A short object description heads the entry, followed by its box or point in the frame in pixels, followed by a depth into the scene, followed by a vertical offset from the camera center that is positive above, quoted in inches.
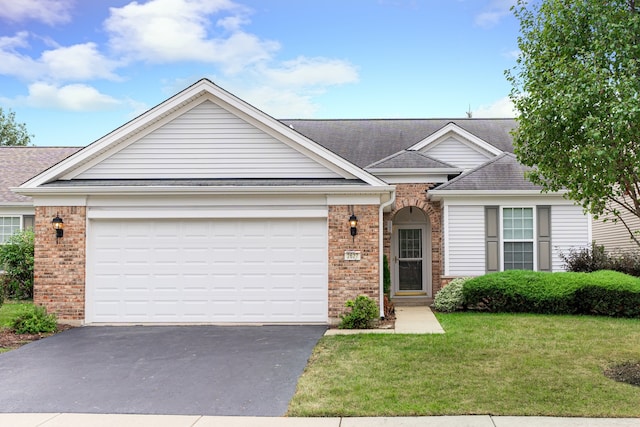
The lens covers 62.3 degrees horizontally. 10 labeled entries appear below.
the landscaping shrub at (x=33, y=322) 414.9 -69.7
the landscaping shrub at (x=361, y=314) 428.1 -64.7
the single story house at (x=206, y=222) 450.0 +10.6
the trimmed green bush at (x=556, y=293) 486.9 -54.1
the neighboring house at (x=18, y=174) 682.2 +85.7
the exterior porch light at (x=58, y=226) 450.0 +6.8
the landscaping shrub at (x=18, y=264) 623.5 -35.8
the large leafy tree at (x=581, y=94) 266.8 +74.4
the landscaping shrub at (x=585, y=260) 556.4 -26.4
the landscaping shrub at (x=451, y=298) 525.7 -62.8
